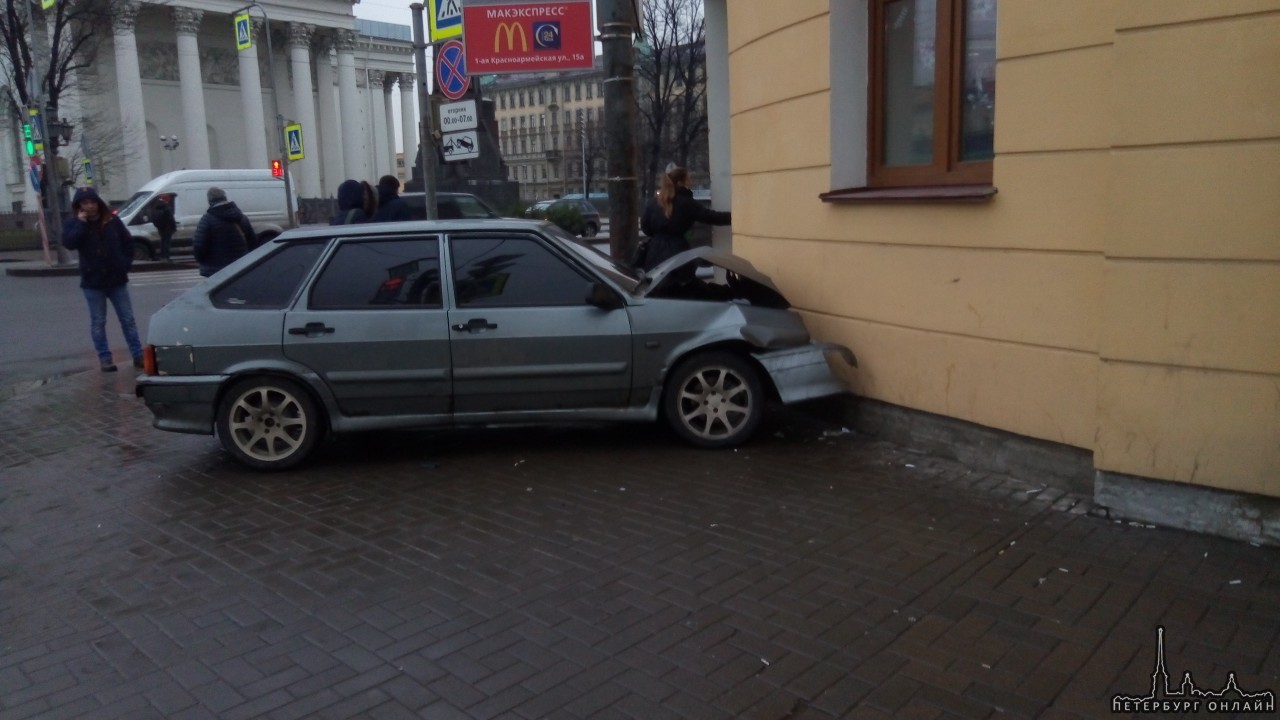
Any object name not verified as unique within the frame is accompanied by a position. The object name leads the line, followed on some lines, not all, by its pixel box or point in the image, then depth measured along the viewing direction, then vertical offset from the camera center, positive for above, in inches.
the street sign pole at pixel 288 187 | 1245.1 +37.6
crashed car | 251.1 -33.9
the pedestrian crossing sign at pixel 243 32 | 1283.2 +240.1
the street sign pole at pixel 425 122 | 417.7 +40.6
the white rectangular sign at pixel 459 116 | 411.2 +39.2
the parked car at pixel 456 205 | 877.8 +6.2
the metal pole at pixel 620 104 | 357.1 +36.9
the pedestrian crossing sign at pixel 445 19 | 404.6 +78.9
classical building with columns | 2076.8 +288.5
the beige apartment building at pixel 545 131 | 3619.6 +310.9
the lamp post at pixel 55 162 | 1024.2 +64.7
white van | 1152.8 +21.1
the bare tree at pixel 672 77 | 965.2 +125.6
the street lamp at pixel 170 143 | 2191.2 +169.5
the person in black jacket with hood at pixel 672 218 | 335.3 -4.1
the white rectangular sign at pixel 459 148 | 416.8 +26.7
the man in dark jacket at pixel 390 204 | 398.0 +4.1
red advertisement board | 394.9 +69.2
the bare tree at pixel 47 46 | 1073.5 +220.7
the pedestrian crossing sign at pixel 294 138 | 1160.2 +90.4
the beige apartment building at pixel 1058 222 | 174.9 -5.5
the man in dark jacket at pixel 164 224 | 1129.4 -3.7
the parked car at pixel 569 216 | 1307.8 -9.4
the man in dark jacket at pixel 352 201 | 406.7 +5.8
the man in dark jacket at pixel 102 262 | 394.9 -15.9
